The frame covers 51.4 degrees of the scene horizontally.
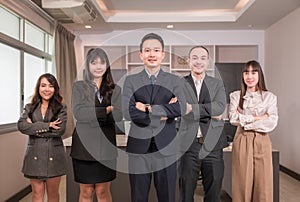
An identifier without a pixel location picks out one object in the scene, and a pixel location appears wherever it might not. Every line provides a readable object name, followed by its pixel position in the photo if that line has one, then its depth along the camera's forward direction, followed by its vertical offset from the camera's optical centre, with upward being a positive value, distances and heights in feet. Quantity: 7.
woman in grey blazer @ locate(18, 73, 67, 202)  7.18 -0.87
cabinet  19.02 +2.74
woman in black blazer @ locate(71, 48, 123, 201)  6.12 -0.45
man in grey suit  6.44 -0.76
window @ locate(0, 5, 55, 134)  11.31 +1.56
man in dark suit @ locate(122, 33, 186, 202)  5.24 -0.38
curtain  15.48 +2.04
